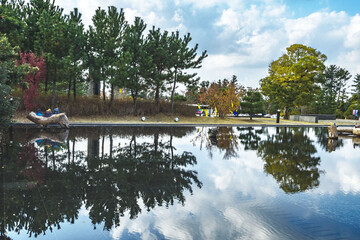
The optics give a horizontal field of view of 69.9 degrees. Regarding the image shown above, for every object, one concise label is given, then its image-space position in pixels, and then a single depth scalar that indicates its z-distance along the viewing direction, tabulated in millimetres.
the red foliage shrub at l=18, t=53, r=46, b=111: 23070
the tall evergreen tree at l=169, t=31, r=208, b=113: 28422
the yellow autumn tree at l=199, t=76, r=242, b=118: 32781
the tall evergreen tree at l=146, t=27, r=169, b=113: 27469
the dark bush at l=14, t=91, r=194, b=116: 25594
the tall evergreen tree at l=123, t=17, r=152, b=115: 26406
